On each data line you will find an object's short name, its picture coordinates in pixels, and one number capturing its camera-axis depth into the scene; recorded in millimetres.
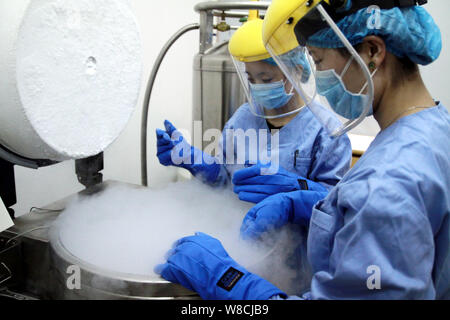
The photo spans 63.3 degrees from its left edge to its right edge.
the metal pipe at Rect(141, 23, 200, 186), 1620
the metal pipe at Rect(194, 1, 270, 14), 1292
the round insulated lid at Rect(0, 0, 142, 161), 626
